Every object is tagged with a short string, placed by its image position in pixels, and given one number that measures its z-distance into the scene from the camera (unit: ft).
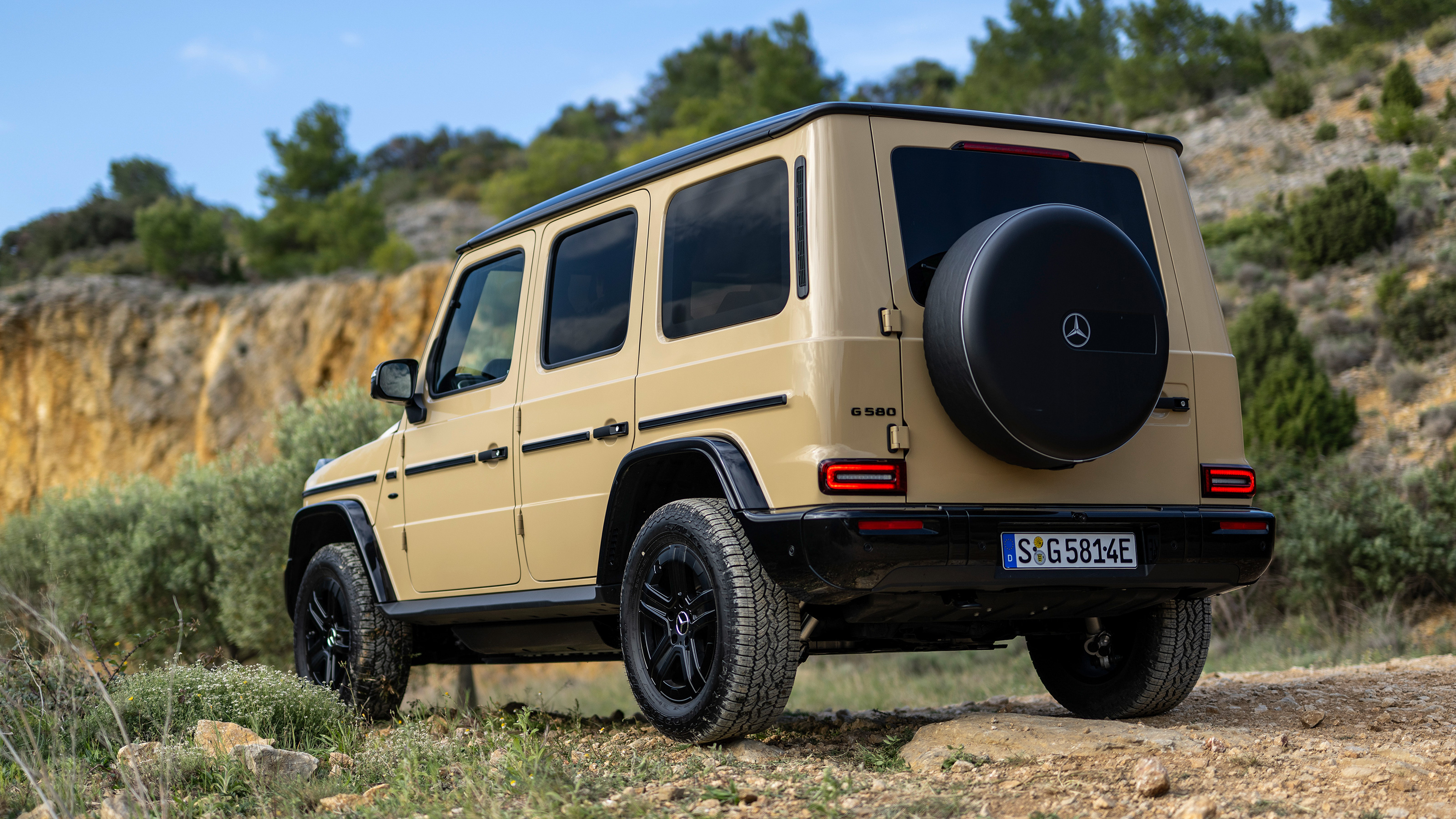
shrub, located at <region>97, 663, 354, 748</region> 15.33
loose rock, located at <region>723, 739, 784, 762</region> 12.87
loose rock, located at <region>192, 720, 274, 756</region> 13.16
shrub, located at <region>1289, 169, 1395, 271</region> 62.18
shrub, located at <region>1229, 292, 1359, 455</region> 46.96
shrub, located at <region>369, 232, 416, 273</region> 96.53
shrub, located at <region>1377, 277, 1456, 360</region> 52.47
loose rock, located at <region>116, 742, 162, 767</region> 12.31
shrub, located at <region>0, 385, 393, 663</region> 39.34
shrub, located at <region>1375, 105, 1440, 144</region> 76.59
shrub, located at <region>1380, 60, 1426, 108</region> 81.35
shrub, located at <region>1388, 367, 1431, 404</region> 49.67
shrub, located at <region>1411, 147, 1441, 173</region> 70.08
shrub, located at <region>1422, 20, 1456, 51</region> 89.10
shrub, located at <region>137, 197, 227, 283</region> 102.12
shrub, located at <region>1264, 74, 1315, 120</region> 91.20
